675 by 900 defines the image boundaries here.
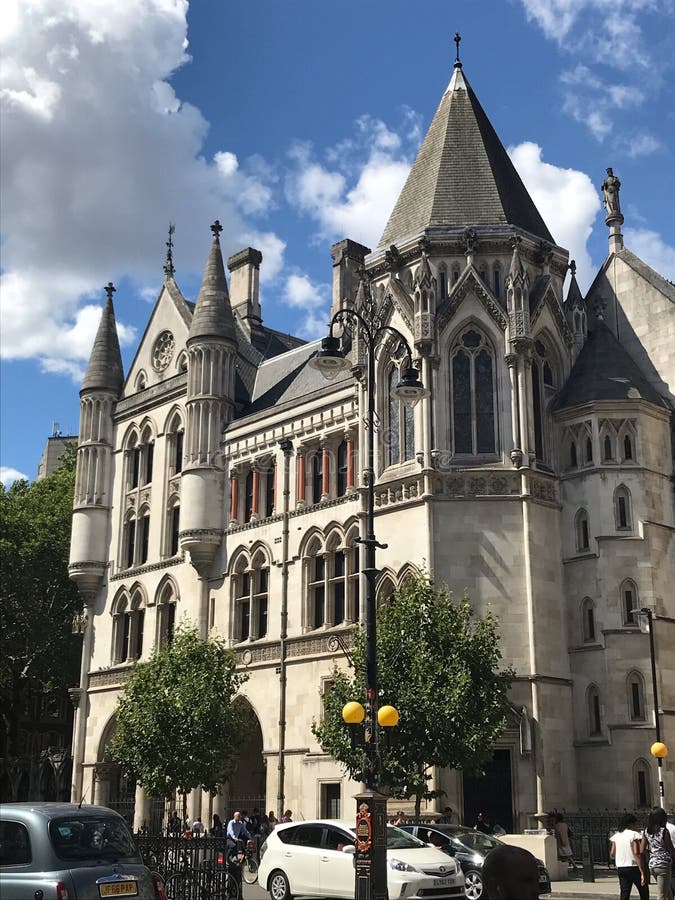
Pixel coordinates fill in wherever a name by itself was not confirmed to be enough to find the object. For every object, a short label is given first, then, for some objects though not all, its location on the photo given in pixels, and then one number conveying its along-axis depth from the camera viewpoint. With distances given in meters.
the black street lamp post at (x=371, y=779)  15.99
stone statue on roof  41.12
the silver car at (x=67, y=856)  11.33
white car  18.62
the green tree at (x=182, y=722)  34.62
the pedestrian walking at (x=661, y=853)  15.12
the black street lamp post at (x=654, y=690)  28.09
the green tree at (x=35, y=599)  51.34
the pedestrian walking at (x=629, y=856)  15.98
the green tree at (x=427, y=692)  27.80
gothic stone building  32.62
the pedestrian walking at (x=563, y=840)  25.85
